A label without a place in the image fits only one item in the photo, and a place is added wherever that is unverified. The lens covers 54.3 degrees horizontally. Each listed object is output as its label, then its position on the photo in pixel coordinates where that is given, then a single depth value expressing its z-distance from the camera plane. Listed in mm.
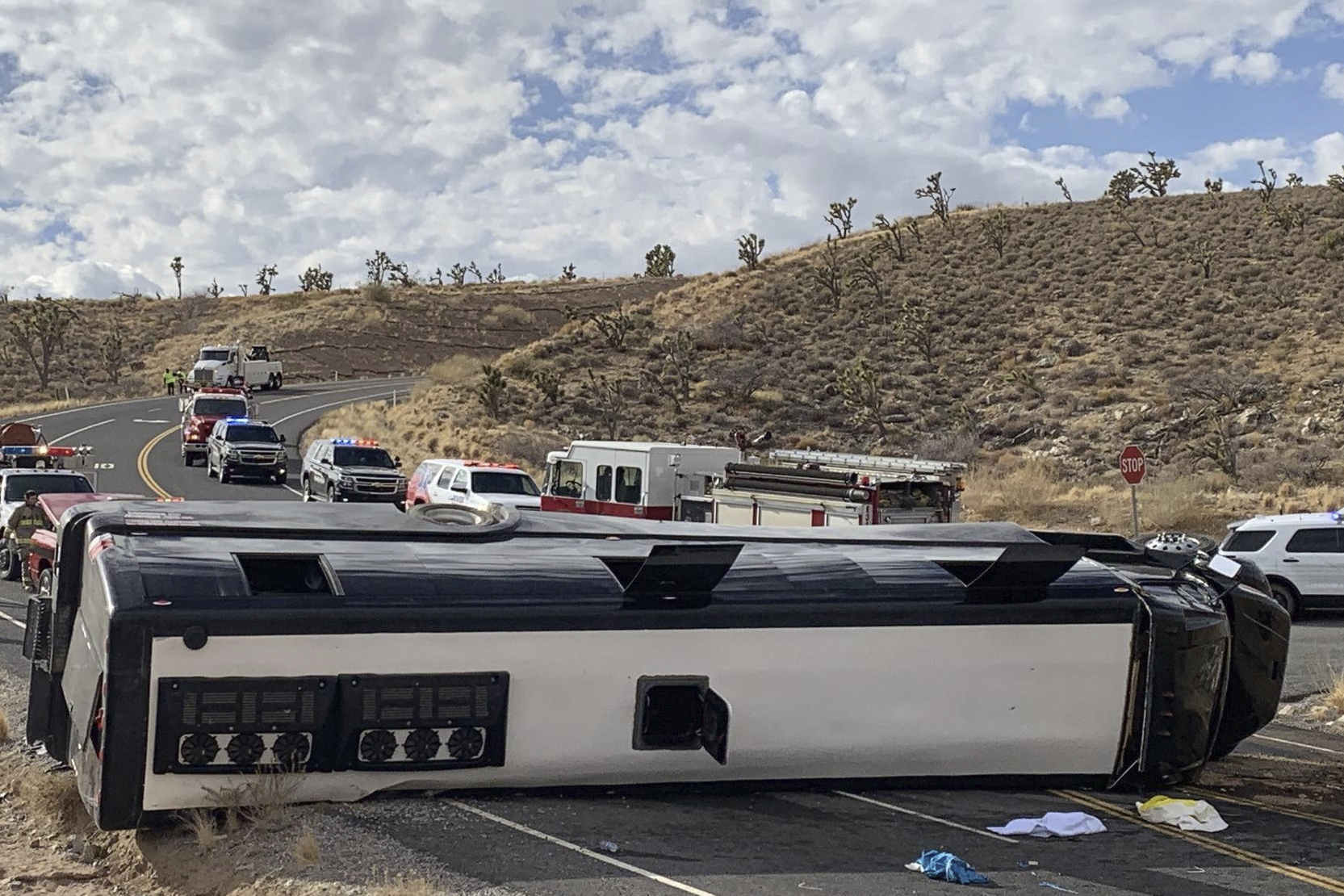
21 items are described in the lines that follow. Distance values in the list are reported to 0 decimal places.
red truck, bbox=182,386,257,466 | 42844
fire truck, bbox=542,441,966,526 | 20219
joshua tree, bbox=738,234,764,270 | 75938
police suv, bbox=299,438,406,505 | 31906
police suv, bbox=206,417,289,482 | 38406
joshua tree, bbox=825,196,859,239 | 81000
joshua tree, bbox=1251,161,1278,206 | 69994
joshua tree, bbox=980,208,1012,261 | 70875
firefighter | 21719
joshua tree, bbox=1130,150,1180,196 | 75875
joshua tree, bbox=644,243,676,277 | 112875
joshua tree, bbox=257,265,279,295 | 117062
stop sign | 22391
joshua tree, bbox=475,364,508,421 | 52156
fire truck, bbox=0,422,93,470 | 28000
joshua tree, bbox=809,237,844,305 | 65750
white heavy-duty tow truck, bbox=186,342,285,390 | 66188
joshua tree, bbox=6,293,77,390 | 82500
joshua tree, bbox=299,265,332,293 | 114812
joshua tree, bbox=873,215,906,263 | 72250
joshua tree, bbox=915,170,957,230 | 79125
